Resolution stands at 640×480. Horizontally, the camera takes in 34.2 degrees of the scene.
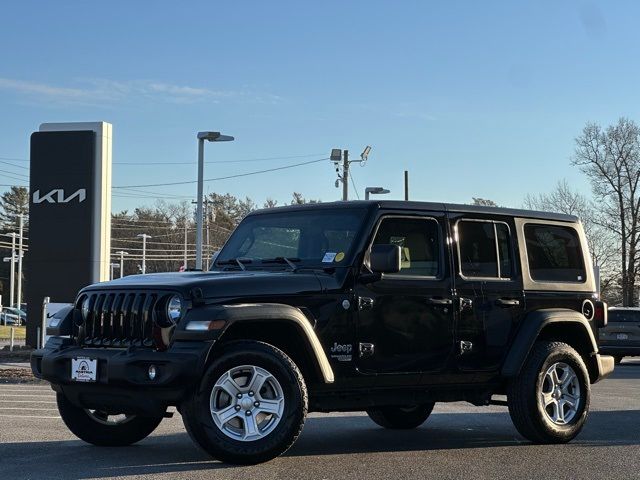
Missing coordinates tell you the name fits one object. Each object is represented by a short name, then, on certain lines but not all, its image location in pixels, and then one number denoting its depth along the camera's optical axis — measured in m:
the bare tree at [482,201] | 60.74
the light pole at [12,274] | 88.92
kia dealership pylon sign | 27.89
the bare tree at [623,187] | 54.84
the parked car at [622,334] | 25.84
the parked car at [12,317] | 66.80
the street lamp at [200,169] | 27.23
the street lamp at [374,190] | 37.47
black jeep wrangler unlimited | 7.23
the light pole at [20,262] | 87.98
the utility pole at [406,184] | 53.03
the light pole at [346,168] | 44.09
